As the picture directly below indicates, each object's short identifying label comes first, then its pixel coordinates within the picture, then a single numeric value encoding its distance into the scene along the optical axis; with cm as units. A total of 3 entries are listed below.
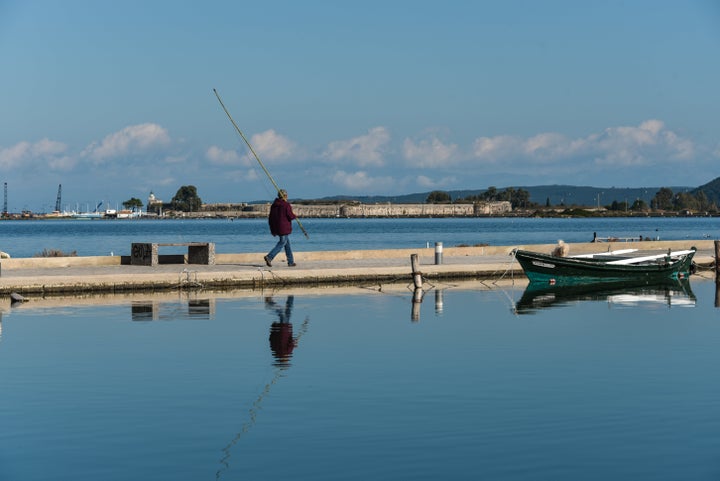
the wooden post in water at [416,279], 3203
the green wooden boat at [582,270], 3756
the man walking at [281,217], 3294
